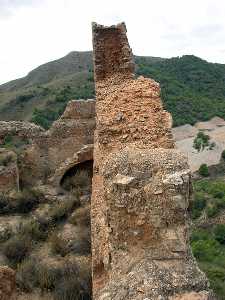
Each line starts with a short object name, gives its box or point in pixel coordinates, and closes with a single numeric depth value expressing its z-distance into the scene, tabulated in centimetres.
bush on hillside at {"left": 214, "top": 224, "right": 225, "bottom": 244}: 2055
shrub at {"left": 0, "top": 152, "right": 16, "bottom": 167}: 1344
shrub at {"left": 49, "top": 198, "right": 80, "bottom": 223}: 1164
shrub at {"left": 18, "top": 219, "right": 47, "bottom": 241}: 1070
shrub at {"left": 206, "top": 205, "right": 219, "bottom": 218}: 2434
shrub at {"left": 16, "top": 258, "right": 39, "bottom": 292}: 840
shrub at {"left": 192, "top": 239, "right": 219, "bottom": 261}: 1596
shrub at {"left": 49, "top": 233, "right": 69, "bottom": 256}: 994
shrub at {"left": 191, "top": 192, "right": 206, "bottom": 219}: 2483
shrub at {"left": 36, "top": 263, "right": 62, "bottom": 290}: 843
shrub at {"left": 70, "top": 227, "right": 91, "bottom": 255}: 985
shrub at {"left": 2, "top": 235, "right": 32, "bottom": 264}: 992
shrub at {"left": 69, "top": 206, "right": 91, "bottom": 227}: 1101
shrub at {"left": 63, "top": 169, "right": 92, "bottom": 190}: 1342
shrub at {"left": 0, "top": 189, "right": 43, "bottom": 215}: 1234
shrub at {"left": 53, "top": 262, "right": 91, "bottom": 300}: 784
